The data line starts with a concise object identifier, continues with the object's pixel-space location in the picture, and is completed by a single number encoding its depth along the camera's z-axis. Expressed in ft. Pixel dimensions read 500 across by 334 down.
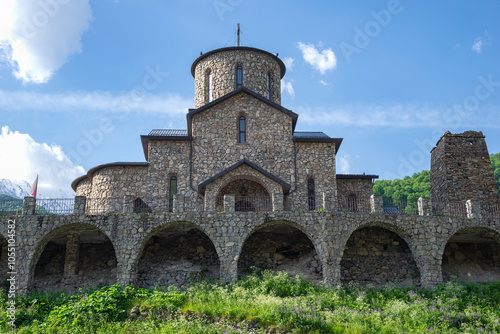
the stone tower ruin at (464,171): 78.48
